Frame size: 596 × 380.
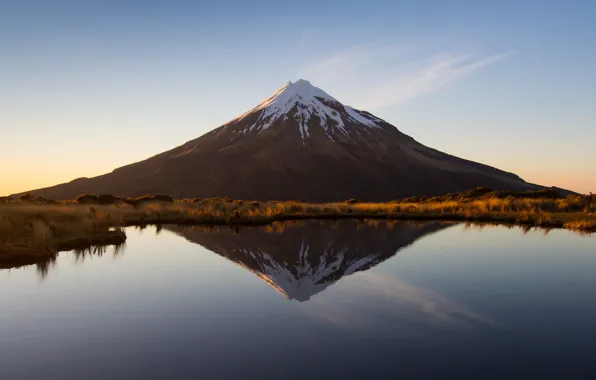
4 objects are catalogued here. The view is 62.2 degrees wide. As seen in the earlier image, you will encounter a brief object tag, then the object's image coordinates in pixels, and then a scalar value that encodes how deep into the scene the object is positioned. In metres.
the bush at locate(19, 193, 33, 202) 48.52
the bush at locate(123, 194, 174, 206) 50.44
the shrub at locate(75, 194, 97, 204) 53.97
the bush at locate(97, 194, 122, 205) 54.47
